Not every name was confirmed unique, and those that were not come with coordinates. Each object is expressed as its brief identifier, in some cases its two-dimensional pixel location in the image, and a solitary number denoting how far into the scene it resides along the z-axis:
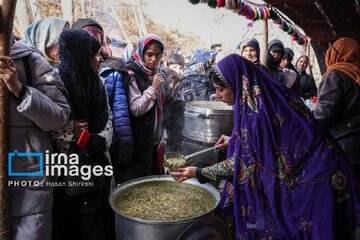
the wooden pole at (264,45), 5.40
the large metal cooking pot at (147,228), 1.71
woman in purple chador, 1.64
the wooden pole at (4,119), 1.38
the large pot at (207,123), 2.96
